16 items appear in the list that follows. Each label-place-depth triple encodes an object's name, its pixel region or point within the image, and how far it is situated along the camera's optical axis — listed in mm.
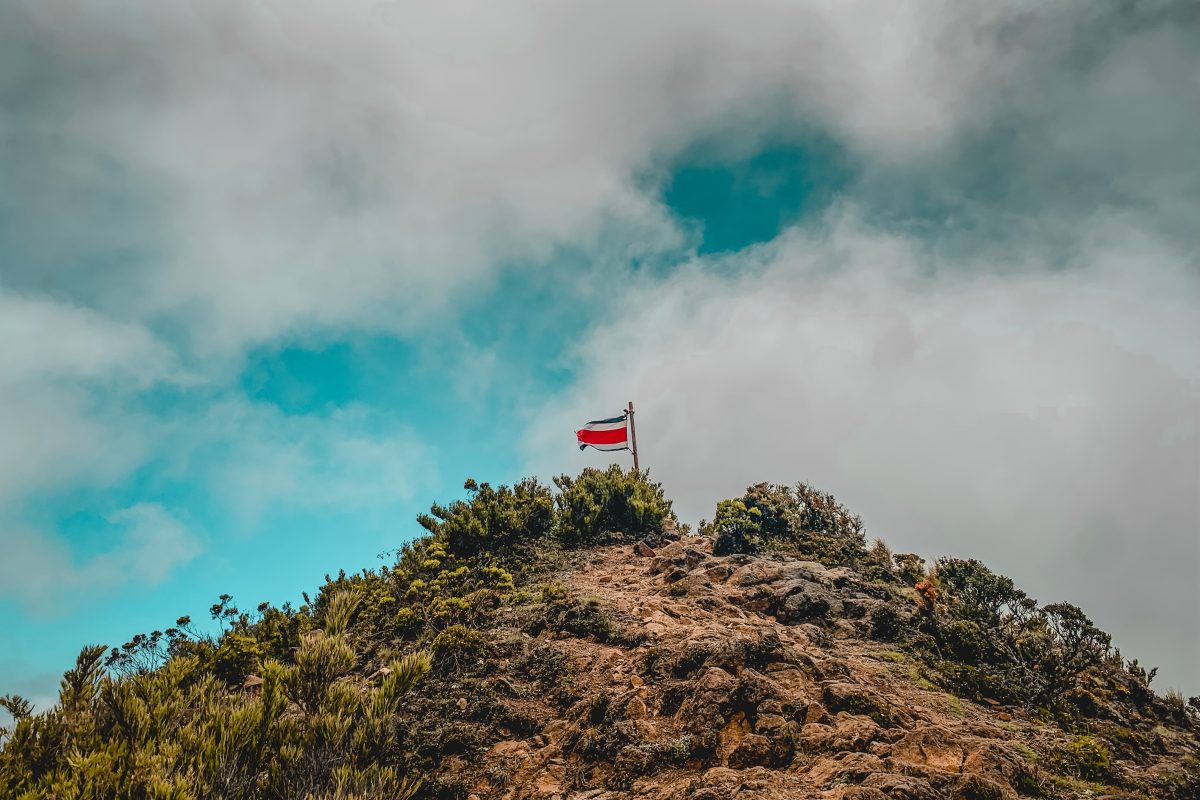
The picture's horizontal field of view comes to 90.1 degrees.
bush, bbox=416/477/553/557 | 18047
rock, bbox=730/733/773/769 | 7344
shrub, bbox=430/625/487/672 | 11039
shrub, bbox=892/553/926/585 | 15891
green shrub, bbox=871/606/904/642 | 12508
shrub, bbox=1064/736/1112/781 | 7324
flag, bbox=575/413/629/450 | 24797
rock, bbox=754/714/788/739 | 7719
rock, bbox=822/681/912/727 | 8117
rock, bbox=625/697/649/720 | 8594
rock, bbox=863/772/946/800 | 5812
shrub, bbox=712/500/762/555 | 17984
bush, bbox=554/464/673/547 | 19719
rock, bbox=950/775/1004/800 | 6055
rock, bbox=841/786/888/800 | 5816
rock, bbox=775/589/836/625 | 13289
